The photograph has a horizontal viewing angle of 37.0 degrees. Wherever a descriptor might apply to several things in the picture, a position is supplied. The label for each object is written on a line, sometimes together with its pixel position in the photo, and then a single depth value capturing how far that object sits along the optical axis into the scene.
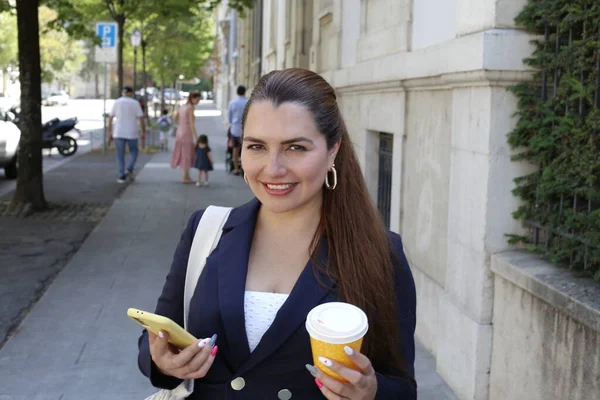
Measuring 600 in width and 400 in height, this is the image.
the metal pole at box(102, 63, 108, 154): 22.99
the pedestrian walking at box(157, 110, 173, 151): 27.69
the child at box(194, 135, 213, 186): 17.16
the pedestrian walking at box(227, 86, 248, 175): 18.95
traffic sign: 22.67
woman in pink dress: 17.41
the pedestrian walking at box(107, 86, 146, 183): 17.62
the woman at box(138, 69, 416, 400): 2.37
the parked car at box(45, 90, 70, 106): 77.81
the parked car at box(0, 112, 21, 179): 18.50
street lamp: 33.09
